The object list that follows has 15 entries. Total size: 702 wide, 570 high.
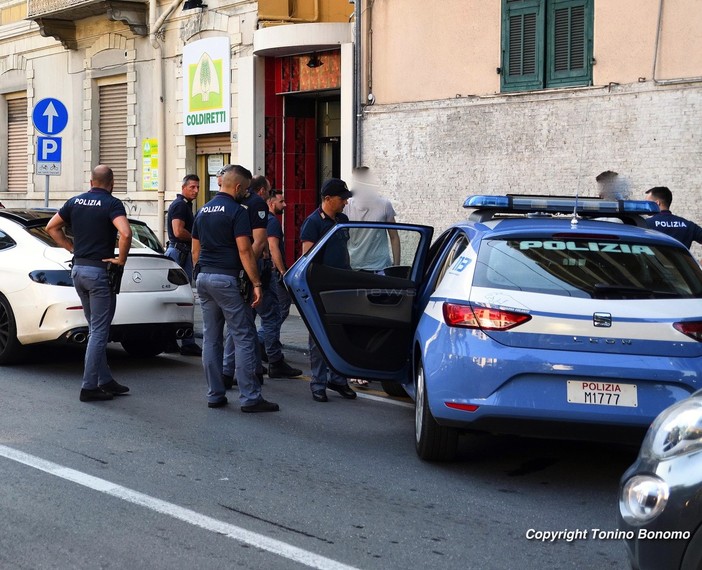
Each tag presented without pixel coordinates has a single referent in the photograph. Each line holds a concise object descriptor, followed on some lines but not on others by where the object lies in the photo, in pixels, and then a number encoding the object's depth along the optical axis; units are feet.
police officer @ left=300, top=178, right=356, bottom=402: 30.19
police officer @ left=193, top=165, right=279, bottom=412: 27.73
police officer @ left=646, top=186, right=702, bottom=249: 33.45
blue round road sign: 55.26
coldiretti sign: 65.57
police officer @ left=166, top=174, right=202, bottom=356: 38.50
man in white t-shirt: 27.94
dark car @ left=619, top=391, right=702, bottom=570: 11.26
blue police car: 20.08
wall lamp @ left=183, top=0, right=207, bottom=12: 66.49
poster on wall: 72.43
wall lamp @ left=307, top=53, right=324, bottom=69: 61.11
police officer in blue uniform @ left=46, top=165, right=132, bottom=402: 29.30
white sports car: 33.12
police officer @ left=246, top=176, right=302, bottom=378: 33.83
